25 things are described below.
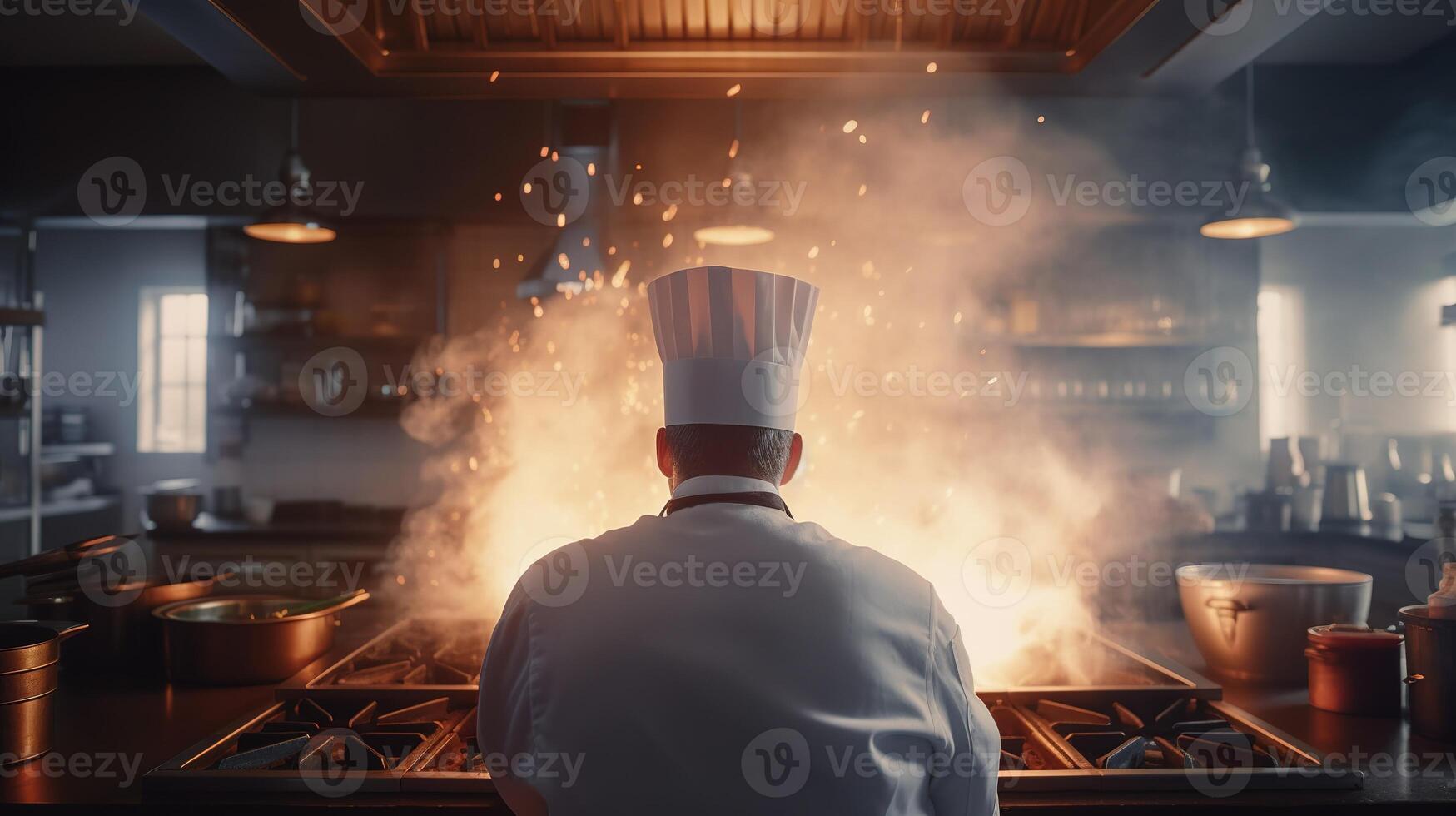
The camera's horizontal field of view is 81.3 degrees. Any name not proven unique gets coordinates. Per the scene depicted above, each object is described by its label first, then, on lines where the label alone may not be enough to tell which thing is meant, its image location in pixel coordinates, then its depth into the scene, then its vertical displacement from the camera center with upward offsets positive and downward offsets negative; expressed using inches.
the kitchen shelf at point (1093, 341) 190.1 +17.0
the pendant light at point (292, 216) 136.7 +33.0
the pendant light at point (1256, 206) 130.5 +32.6
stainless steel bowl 67.6 -16.0
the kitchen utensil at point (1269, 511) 180.4 -20.6
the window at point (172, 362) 299.9 +18.0
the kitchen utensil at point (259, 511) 188.1 -22.0
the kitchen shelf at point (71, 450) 243.3 -11.5
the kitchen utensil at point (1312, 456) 194.2 -9.0
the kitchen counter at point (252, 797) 49.5 -22.2
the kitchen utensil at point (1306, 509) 179.0 -19.5
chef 42.2 -13.6
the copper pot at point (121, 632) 71.5 -18.8
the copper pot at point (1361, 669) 60.8 -18.3
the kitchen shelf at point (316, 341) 190.5 +16.3
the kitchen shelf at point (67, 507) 189.5 -25.8
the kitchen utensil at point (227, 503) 191.0 -20.6
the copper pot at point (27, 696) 53.6 -18.3
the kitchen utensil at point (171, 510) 171.9 -19.7
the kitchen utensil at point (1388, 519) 159.9 -19.5
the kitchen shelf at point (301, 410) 191.9 +0.7
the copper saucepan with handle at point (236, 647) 67.8 -19.0
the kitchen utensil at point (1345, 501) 175.9 -17.5
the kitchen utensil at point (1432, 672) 56.7 -17.2
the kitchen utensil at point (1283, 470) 188.7 -11.7
